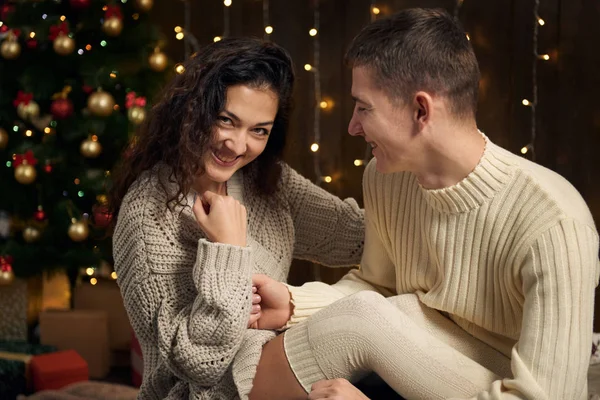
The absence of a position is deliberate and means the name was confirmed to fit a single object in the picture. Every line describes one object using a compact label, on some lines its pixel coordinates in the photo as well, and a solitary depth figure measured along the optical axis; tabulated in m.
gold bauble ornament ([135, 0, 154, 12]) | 3.19
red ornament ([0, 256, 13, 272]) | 3.26
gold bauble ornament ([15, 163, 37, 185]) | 3.13
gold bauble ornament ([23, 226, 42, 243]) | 3.22
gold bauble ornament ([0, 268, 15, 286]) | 3.25
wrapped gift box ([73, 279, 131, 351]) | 3.46
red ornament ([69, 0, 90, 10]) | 3.12
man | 1.43
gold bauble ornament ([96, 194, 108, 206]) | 3.15
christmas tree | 3.11
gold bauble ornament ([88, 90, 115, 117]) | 3.05
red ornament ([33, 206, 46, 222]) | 3.22
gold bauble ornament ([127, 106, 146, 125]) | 3.09
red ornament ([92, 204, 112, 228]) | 3.02
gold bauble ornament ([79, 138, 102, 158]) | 3.10
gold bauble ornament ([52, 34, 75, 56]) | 3.05
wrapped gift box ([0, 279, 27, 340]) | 3.43
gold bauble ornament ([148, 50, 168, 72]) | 3.14
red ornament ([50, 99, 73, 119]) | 3.12
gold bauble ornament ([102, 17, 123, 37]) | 3.10
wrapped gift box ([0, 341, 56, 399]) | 2.90
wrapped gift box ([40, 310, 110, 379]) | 3.33
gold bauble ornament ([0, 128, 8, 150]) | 3.16
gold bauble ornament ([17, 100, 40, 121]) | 3.12
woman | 1.66
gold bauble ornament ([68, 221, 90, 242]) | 3.14
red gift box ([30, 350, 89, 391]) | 2.93
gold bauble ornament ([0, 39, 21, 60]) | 3.09
